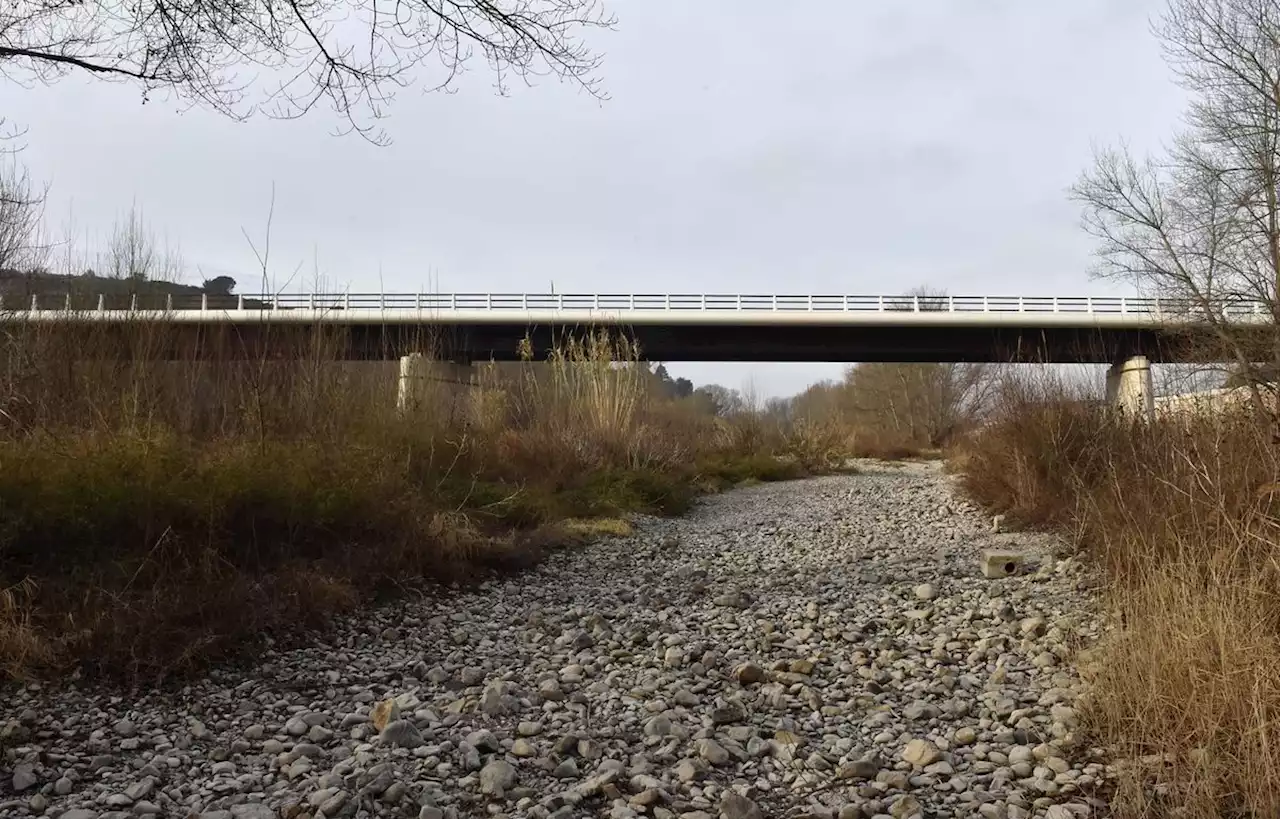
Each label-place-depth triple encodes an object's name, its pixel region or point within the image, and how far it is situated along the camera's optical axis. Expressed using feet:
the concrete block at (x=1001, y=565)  18.11
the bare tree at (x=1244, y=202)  45.06
